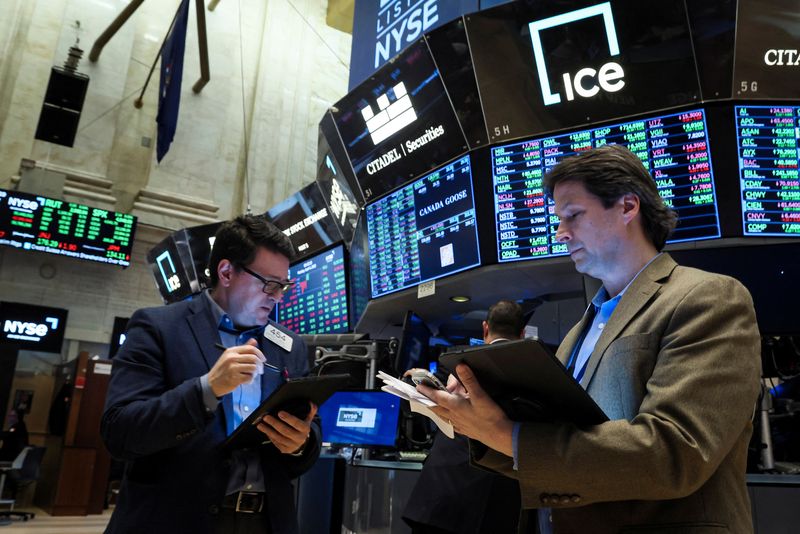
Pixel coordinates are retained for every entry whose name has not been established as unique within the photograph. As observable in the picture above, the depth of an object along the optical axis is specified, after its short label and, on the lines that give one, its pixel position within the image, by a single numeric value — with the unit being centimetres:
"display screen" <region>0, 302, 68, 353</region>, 988
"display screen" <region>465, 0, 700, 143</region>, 369
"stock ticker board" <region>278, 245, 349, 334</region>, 654
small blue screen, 382
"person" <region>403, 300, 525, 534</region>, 278
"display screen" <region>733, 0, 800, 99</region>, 353
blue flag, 886
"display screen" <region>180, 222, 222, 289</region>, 928
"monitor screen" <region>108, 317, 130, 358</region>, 1068
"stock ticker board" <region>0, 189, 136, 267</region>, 989
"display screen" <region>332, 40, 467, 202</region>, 462
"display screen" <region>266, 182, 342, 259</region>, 704
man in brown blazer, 121
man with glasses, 189
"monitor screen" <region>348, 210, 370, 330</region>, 565
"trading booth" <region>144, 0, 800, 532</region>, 354
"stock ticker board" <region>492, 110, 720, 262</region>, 364
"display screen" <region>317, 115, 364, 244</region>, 564
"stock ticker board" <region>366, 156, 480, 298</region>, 453
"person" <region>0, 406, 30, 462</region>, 872
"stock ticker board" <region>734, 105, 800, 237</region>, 353
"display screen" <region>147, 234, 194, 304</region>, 941
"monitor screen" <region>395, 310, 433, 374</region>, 470
